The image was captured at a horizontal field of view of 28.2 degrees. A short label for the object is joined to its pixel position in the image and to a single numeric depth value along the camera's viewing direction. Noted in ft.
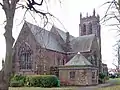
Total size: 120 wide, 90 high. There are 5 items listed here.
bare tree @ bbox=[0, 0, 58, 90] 28.37
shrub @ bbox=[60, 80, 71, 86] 122.93
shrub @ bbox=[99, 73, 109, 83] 147.18
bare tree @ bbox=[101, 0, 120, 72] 37.63
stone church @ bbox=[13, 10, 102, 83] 136.15
